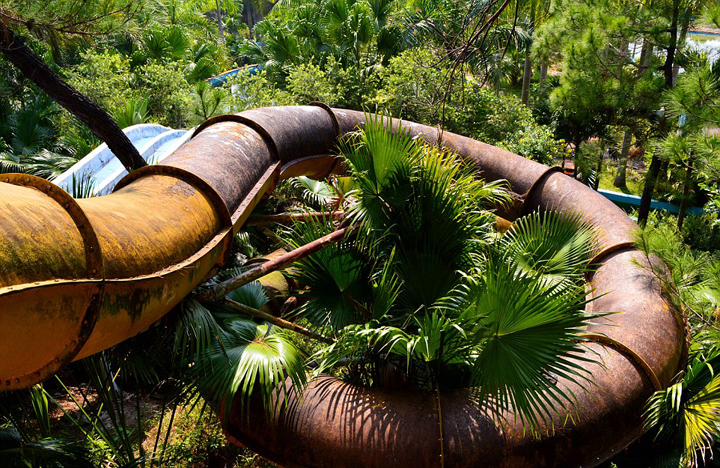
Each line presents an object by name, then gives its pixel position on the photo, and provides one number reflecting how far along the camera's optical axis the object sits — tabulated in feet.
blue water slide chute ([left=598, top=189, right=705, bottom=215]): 51.44
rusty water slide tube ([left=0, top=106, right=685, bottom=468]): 6.27
